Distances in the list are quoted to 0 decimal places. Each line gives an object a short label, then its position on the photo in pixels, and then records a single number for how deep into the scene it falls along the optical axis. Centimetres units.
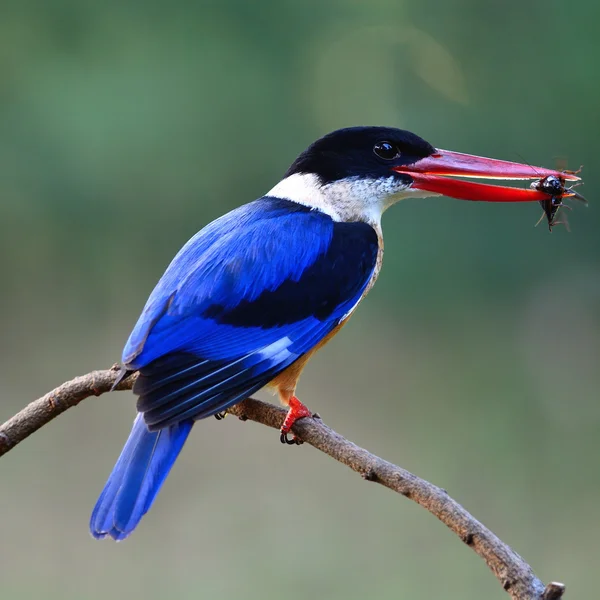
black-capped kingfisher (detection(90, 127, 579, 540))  429
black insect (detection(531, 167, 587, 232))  434
